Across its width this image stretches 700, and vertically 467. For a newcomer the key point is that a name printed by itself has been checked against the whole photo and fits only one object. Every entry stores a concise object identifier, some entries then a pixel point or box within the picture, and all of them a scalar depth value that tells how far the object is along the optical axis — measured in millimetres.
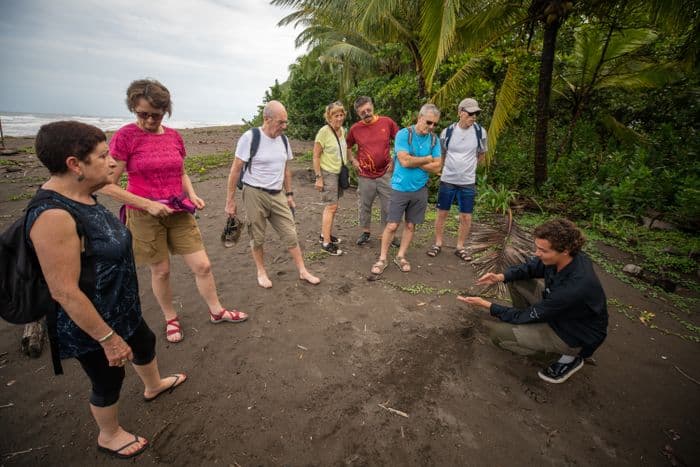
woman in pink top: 2229
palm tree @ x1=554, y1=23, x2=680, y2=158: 7199
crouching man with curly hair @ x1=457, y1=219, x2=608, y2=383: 2242
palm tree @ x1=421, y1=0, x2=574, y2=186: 5422
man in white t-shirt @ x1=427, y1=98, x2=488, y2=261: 4082
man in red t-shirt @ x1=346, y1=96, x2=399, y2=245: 4137
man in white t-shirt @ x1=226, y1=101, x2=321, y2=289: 3109
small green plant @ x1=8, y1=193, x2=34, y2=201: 6637
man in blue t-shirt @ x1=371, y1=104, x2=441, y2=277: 3582
